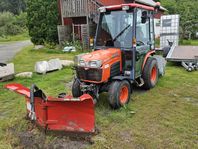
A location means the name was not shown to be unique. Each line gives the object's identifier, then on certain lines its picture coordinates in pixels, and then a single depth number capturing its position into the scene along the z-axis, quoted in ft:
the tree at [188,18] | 35.03
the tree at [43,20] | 33.87
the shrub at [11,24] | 69.22
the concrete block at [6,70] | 16.09
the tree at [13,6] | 130.06
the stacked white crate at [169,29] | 27.71
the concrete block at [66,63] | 20.14
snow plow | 8.45
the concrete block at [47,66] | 18.19
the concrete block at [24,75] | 17.13
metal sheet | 19.04
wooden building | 30.34
